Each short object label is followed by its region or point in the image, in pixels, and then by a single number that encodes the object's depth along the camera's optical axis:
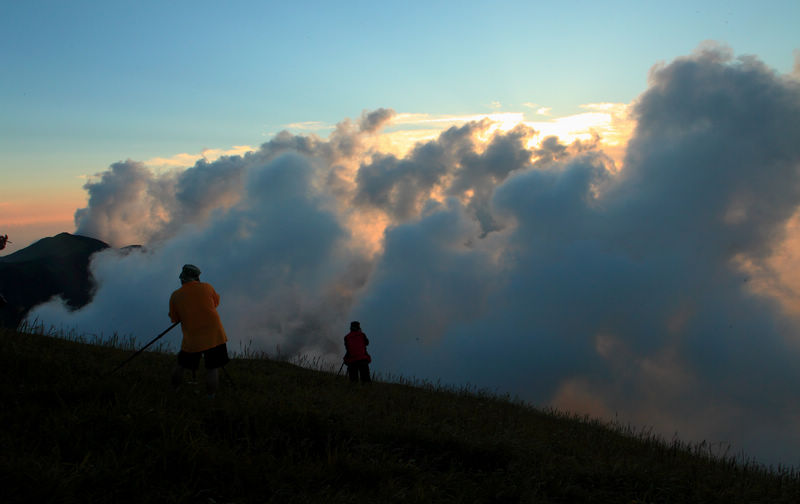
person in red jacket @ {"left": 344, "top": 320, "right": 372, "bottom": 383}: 12.70
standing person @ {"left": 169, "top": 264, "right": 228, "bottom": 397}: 7.48
